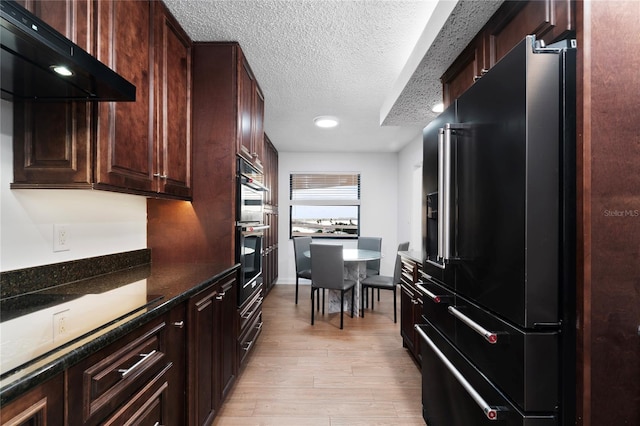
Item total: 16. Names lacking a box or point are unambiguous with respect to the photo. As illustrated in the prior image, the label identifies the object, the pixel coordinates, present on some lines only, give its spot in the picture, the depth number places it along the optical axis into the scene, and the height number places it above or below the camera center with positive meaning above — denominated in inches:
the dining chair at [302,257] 171.9 -25.7
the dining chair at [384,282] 138.9 -32.5
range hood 29.6 +18.1
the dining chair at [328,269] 132.3 -24.7
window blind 225.6 +19.8
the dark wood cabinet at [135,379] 31.7 -21.1
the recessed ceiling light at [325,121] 145.3 +45.8
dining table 146.7 -30.9
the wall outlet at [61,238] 56.1 -4.7
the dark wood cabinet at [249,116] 88.9 +32.3
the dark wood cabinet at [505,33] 40.6 +31.6
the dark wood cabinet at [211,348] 57.3 -29.8
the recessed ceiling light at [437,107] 106.3 +38.8
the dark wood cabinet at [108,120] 48.3 +16.4
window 225.8 +6.3
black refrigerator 38.0 -4.0
